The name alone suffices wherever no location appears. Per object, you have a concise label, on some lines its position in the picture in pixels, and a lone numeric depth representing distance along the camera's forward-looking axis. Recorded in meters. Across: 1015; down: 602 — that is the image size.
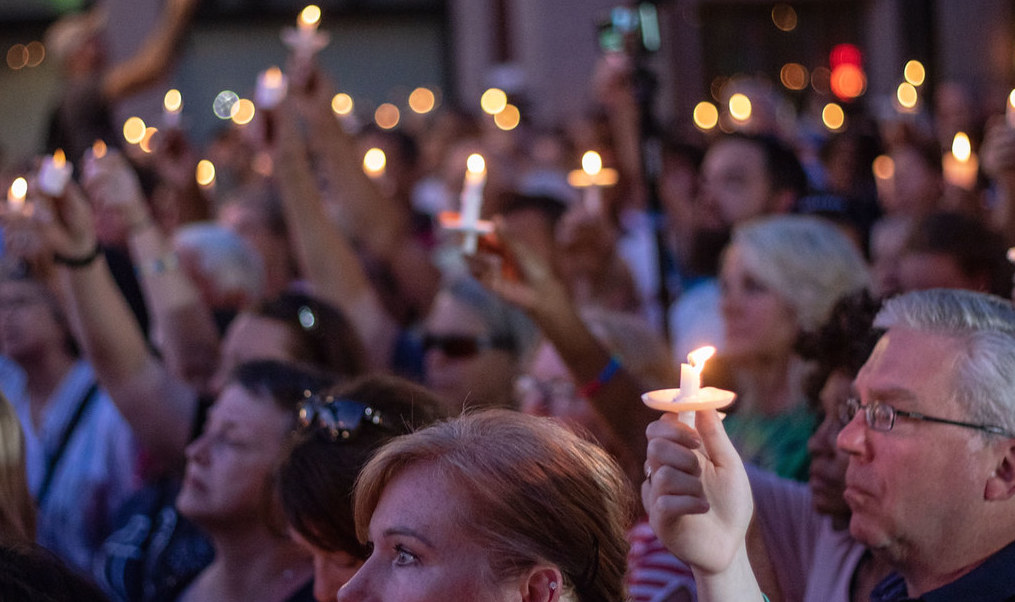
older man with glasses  2.67
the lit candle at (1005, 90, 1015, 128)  3.46
